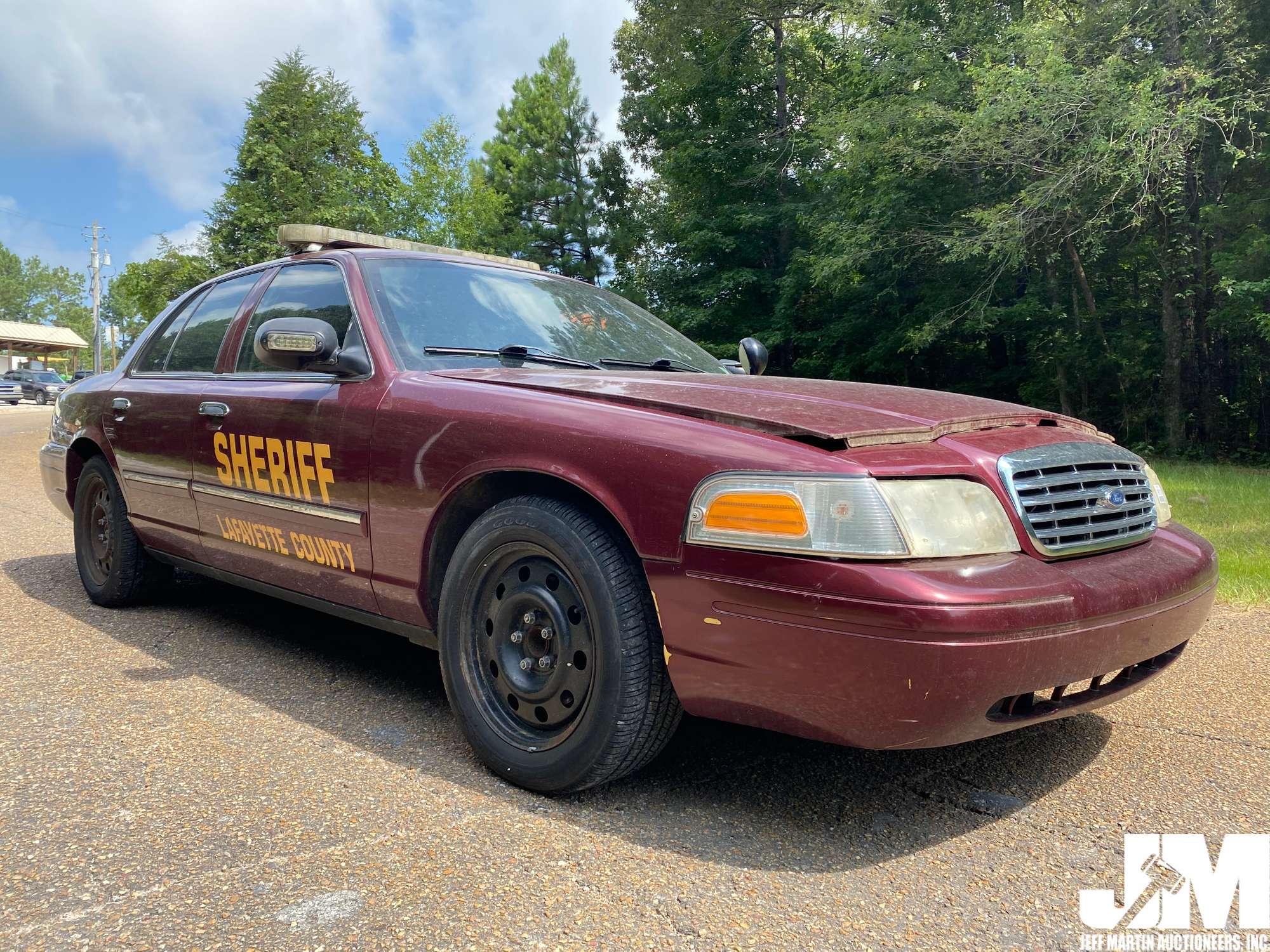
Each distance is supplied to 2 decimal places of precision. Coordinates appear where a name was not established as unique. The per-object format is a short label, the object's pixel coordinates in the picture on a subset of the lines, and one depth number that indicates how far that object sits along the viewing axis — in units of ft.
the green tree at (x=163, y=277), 91.14
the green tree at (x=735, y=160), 77.30
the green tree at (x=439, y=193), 94.17
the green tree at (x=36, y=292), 335.06
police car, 6.59
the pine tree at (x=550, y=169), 119.03
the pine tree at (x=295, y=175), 81.87
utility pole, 170.94
